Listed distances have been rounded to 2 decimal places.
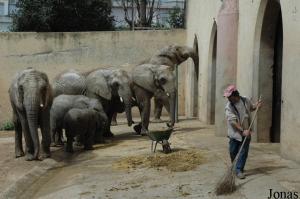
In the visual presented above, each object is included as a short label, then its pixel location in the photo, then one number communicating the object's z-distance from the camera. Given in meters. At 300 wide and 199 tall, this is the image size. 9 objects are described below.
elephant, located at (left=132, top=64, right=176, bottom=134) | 15.73
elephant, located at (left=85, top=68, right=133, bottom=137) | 15.20
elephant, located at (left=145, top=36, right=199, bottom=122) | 19.16
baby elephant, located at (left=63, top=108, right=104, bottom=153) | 13.12
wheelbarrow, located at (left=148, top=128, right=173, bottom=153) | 11.46
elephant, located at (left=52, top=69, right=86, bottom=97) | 15.49
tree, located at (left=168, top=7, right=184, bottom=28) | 31.78
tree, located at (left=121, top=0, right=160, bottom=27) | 35.22
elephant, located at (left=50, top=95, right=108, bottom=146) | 13.57
